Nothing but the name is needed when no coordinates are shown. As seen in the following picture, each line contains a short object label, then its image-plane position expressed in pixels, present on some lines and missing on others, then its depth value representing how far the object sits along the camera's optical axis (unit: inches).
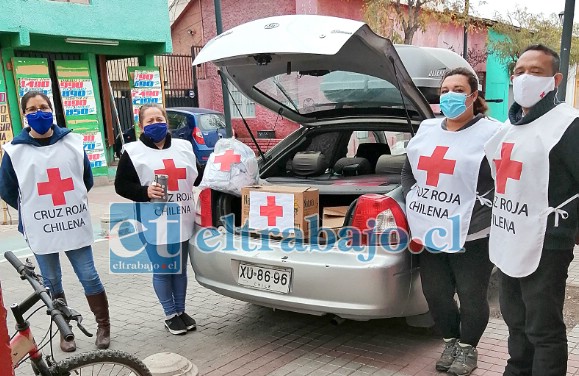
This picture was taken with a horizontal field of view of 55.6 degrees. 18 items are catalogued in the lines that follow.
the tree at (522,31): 892.6
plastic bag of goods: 154.9
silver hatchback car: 127.9
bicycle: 80.2
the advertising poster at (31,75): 426.6
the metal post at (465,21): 591.4
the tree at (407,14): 518.9
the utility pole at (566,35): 250.8
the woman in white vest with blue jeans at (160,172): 148.7
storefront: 420.2
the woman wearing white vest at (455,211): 121.4
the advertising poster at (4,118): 416.5
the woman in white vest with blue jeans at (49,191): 138.6
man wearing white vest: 97.2
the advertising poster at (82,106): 458.6
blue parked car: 502.3
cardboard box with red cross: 137.9
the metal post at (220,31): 366.6
